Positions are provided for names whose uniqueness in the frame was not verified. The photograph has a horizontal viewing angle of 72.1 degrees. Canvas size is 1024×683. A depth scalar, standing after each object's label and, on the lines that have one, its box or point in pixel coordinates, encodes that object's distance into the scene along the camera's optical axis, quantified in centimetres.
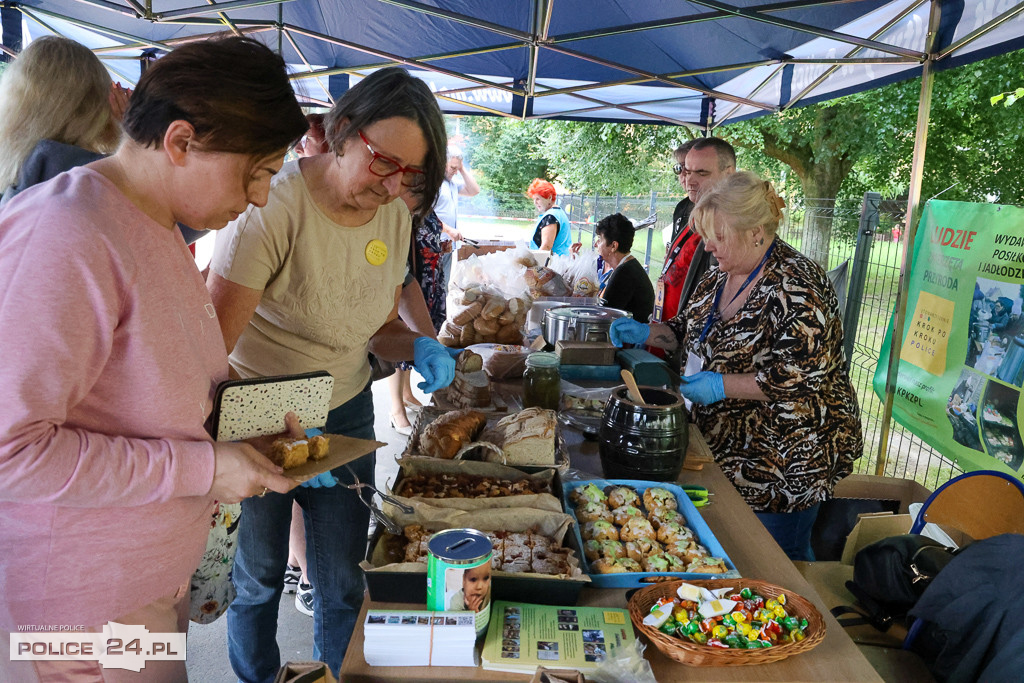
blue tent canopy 353
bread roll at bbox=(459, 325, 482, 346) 340
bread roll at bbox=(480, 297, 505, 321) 340
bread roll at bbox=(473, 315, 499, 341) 338
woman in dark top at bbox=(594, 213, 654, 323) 462
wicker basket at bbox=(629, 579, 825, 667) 122
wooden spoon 199
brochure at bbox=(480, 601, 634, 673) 123
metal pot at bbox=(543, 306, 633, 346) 314
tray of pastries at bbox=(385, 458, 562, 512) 164
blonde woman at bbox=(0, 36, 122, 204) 187
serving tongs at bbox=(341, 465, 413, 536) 152
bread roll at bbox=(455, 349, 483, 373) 261
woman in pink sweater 97
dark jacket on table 155
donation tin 124
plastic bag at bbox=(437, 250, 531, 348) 340
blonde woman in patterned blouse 233
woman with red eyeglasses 172
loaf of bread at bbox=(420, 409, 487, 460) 193
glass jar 247
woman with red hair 759
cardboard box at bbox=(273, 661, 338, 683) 113
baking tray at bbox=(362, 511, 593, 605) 134
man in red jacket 400
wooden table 123
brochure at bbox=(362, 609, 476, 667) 123
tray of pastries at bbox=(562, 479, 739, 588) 149
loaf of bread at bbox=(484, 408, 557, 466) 188
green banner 292
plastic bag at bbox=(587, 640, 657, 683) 119
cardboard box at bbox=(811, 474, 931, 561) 294
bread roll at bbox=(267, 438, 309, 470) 138
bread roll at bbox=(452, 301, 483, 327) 342
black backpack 191
